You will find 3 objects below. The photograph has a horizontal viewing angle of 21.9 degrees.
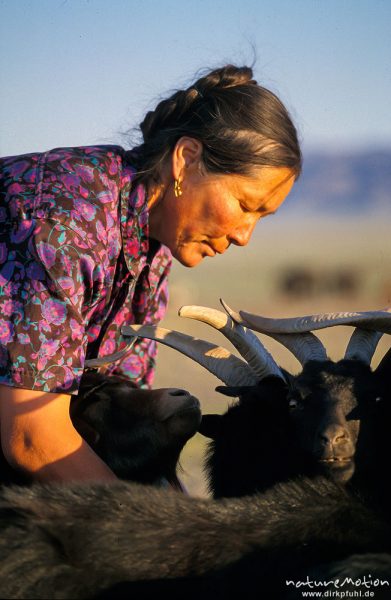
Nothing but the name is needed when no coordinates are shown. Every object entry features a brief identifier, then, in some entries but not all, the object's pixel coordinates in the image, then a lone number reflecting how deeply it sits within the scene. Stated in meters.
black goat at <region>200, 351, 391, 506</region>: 4.44
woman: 3.96
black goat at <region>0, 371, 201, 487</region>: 4.57
